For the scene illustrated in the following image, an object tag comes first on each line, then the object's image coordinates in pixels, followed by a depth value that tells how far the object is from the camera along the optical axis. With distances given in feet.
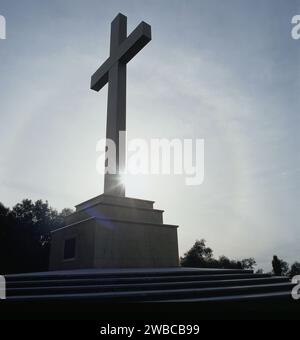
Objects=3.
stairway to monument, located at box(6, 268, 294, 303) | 18.93
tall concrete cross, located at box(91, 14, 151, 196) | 40.32
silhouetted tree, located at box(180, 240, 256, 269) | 150.98
